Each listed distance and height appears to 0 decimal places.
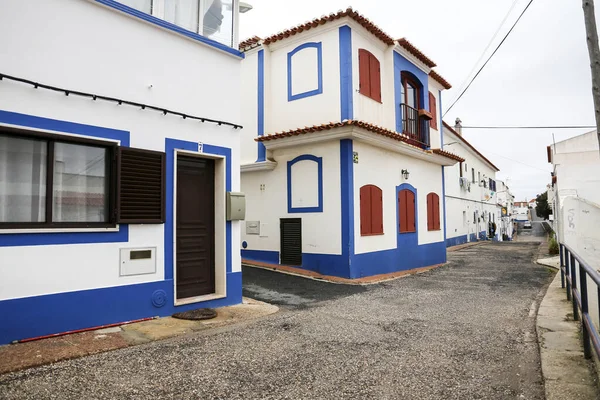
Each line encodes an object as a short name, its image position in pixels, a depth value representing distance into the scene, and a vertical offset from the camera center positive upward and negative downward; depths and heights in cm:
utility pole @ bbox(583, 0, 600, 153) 419 +189
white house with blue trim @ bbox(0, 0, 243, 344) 471 +97
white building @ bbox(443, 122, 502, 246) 2327 +191
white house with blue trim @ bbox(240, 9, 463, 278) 1030 +216
